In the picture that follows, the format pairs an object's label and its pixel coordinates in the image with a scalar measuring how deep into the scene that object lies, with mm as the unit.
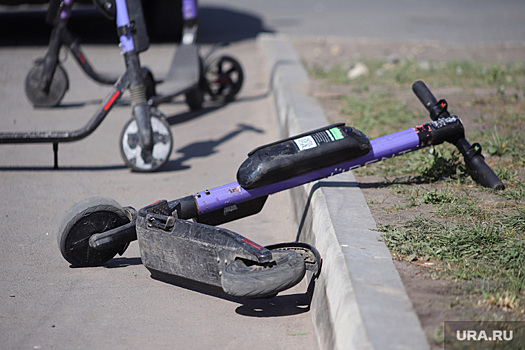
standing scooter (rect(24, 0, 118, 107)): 6250
